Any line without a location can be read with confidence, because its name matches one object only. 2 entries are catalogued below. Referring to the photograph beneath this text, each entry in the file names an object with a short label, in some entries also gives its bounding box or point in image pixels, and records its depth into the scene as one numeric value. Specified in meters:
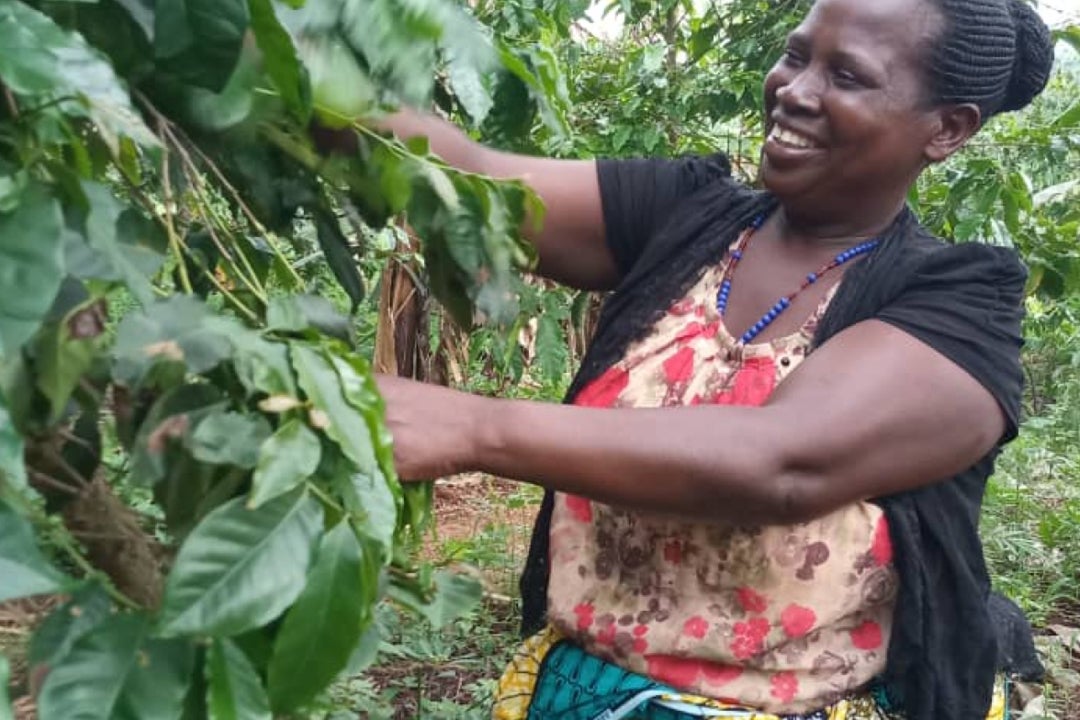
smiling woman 1.08
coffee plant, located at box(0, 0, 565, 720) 0.51
